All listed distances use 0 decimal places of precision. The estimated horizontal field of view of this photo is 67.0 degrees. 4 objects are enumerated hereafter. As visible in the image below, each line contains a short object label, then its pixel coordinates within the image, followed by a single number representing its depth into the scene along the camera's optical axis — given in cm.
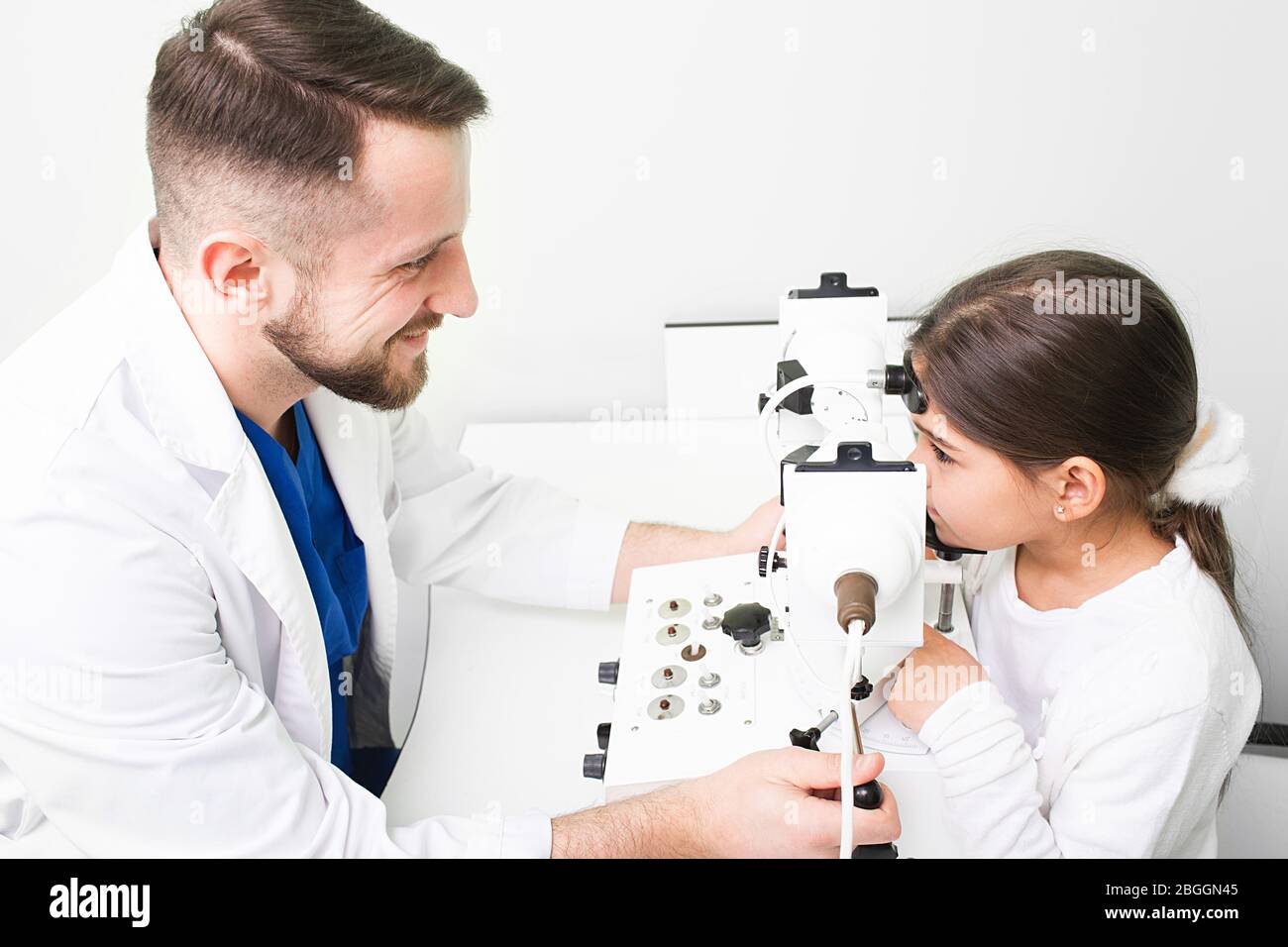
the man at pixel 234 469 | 94
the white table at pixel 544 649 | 128
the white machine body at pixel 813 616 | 84
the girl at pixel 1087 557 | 97
